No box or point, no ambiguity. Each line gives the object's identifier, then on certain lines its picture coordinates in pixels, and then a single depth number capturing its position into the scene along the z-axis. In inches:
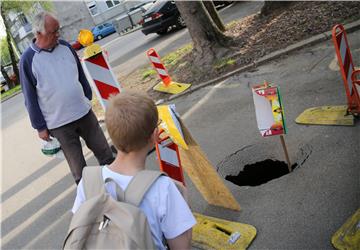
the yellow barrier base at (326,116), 176.4
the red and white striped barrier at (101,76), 239.9
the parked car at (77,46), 1386.6
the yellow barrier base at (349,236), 111.1
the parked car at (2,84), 1227.1
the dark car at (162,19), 621.9
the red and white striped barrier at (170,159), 135.7
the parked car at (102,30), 1518.2
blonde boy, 72.4
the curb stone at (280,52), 283.4
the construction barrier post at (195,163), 123.6
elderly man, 150.3
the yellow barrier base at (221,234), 130.0
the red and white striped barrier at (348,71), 165.6
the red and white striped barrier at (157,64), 317.1
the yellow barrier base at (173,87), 315.3
